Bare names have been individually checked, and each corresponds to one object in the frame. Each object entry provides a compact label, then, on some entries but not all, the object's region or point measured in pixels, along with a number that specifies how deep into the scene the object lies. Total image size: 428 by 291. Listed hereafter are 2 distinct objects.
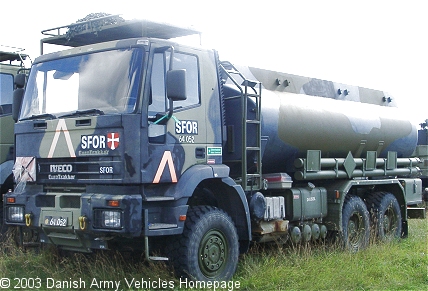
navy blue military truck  6.84
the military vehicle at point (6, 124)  9.70
